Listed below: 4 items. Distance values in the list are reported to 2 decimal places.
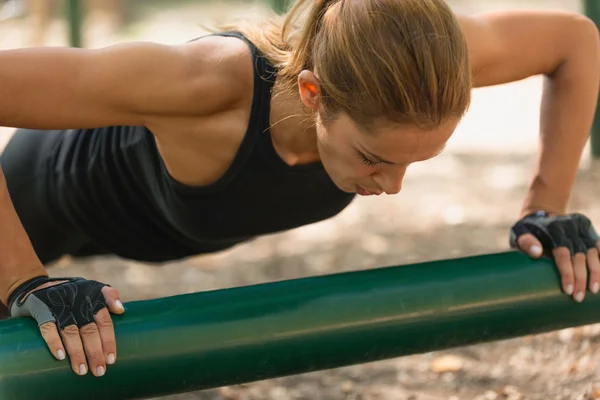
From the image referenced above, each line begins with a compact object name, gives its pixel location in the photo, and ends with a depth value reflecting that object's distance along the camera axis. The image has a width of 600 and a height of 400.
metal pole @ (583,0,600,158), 6.59
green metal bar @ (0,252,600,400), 1.98
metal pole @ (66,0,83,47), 6.40
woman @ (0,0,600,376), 2.15
